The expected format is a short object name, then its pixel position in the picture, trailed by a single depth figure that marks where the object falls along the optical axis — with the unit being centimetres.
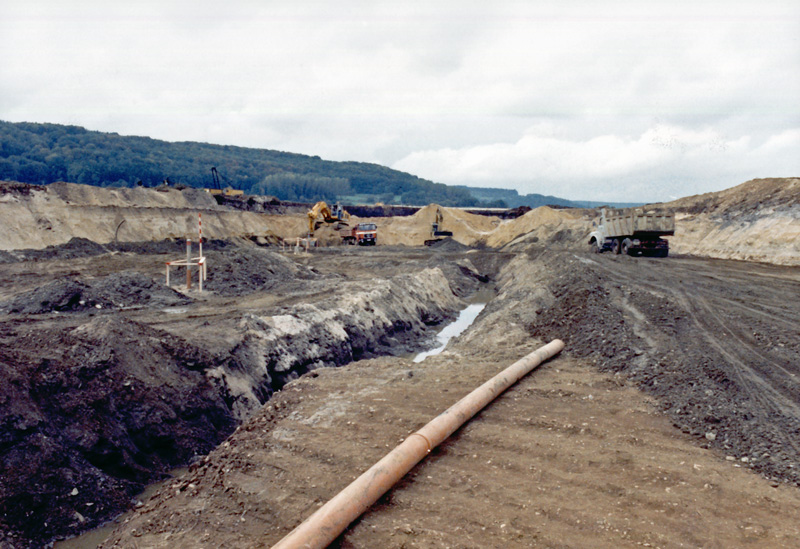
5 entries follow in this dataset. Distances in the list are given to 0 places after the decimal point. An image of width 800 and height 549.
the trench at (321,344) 864
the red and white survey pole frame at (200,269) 1598
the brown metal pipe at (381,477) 379
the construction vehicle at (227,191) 5526
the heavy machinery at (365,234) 4547
